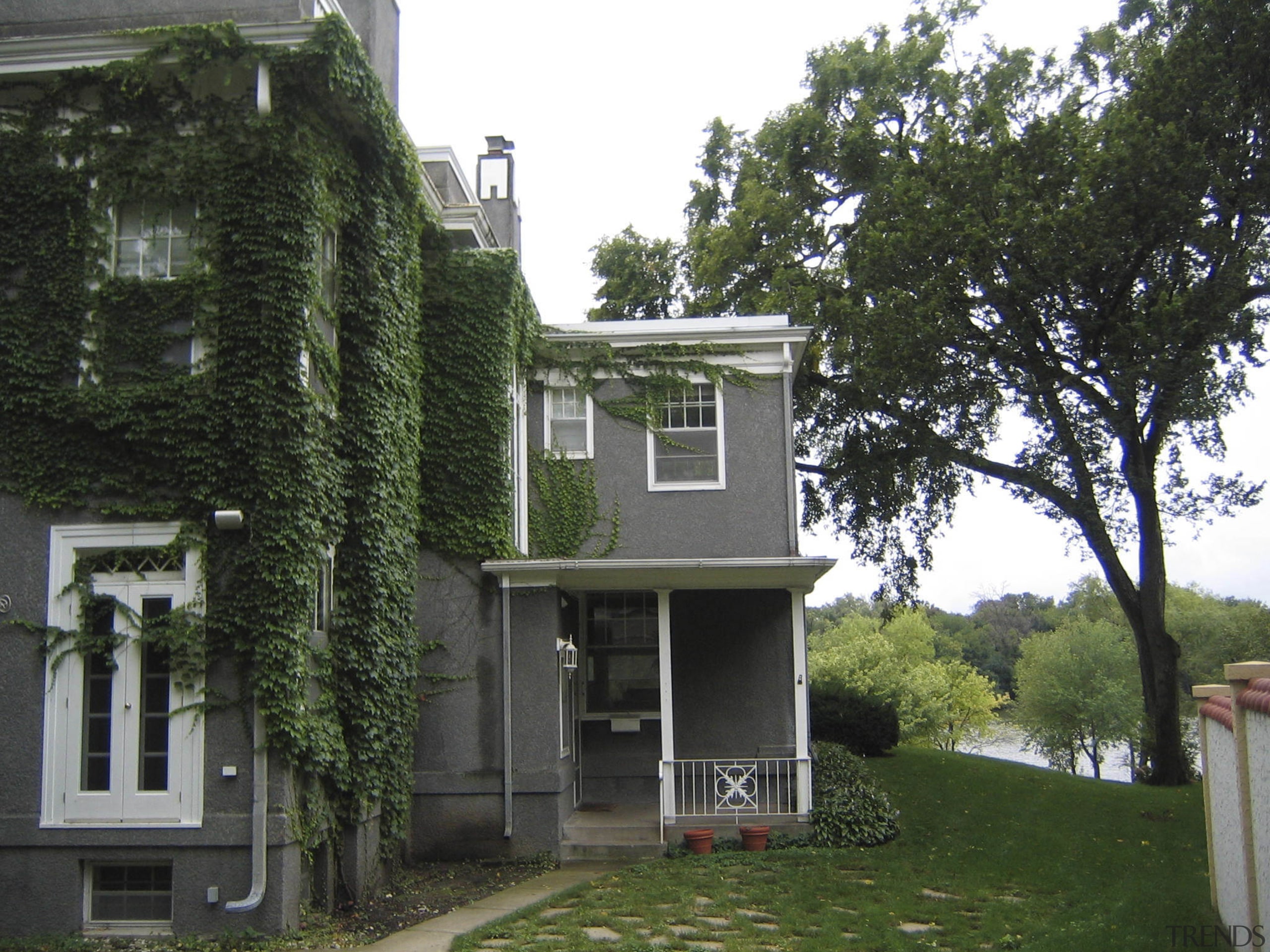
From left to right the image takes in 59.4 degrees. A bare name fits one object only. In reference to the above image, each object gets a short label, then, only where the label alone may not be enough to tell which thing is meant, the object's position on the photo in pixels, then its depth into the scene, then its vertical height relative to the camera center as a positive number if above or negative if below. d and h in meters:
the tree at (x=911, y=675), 38.66 -1.52
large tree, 18.08 +6.41
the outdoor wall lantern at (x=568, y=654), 13.93 -0.18
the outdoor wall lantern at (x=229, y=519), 9.55 +1.09
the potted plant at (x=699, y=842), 13.39 -2.44
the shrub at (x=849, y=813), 13.85 -2.27
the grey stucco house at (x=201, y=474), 9.59 +1.59
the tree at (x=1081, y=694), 44.31 -2.63
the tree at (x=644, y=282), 27.72 +8.84
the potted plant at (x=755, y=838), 13.52 -2.44
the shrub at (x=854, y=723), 22.34 -1.78
